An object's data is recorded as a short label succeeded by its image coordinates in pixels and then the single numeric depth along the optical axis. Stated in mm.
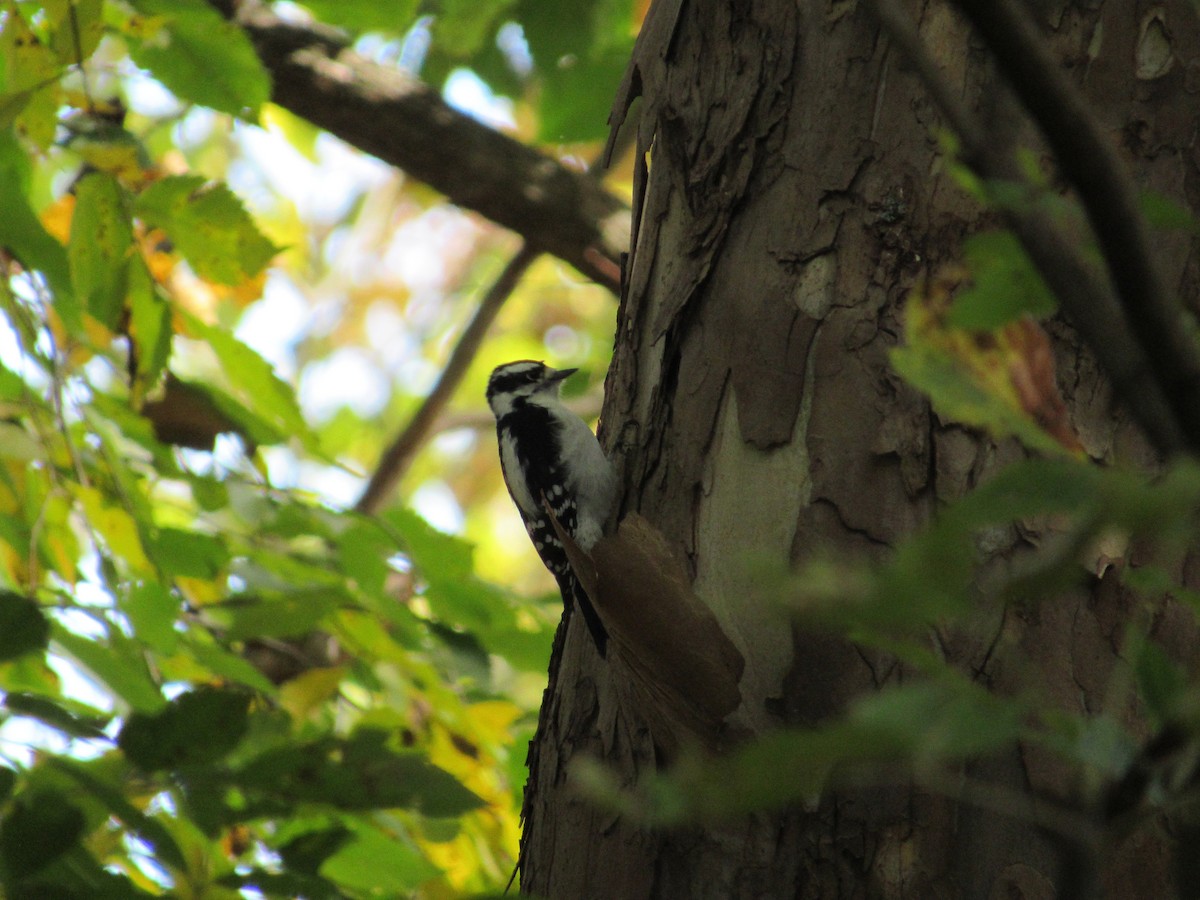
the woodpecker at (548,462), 8281
